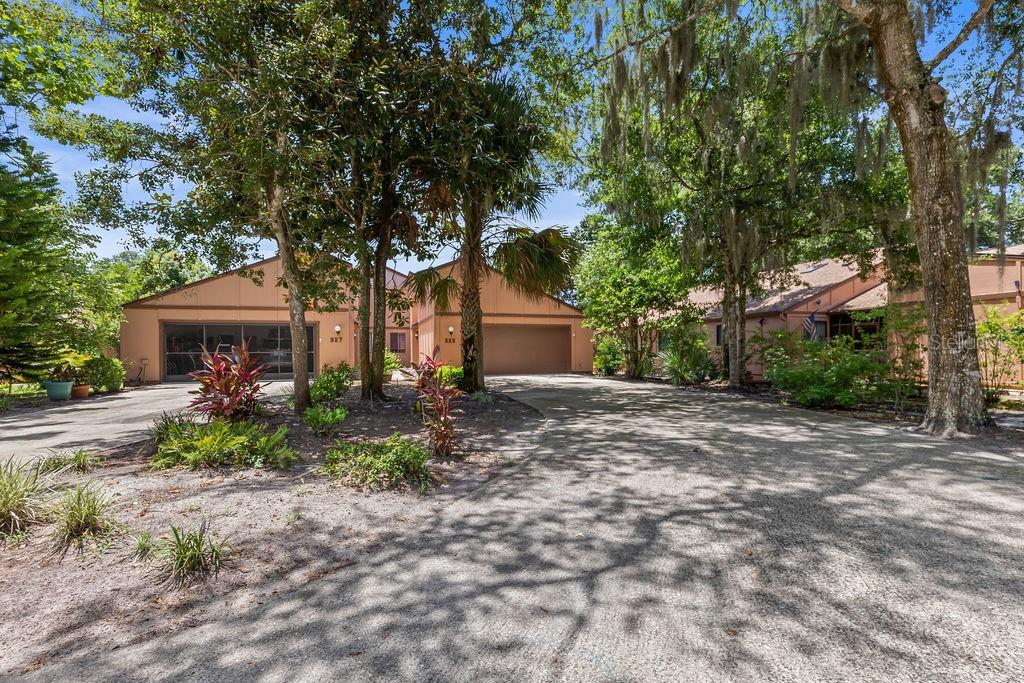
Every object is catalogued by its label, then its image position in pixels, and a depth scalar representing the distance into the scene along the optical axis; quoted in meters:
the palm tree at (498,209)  7.29
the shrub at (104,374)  12.97
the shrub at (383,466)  4.03
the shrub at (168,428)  4.99
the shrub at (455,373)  10.48
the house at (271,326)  17.48
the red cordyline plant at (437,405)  5.00
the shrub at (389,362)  14.29
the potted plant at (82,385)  12.35
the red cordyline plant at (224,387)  5.25
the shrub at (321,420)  6.15
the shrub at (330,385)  8.91
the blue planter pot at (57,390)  11.70
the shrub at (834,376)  8.27
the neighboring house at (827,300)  11.88
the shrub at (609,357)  18.28
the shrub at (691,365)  14.28
